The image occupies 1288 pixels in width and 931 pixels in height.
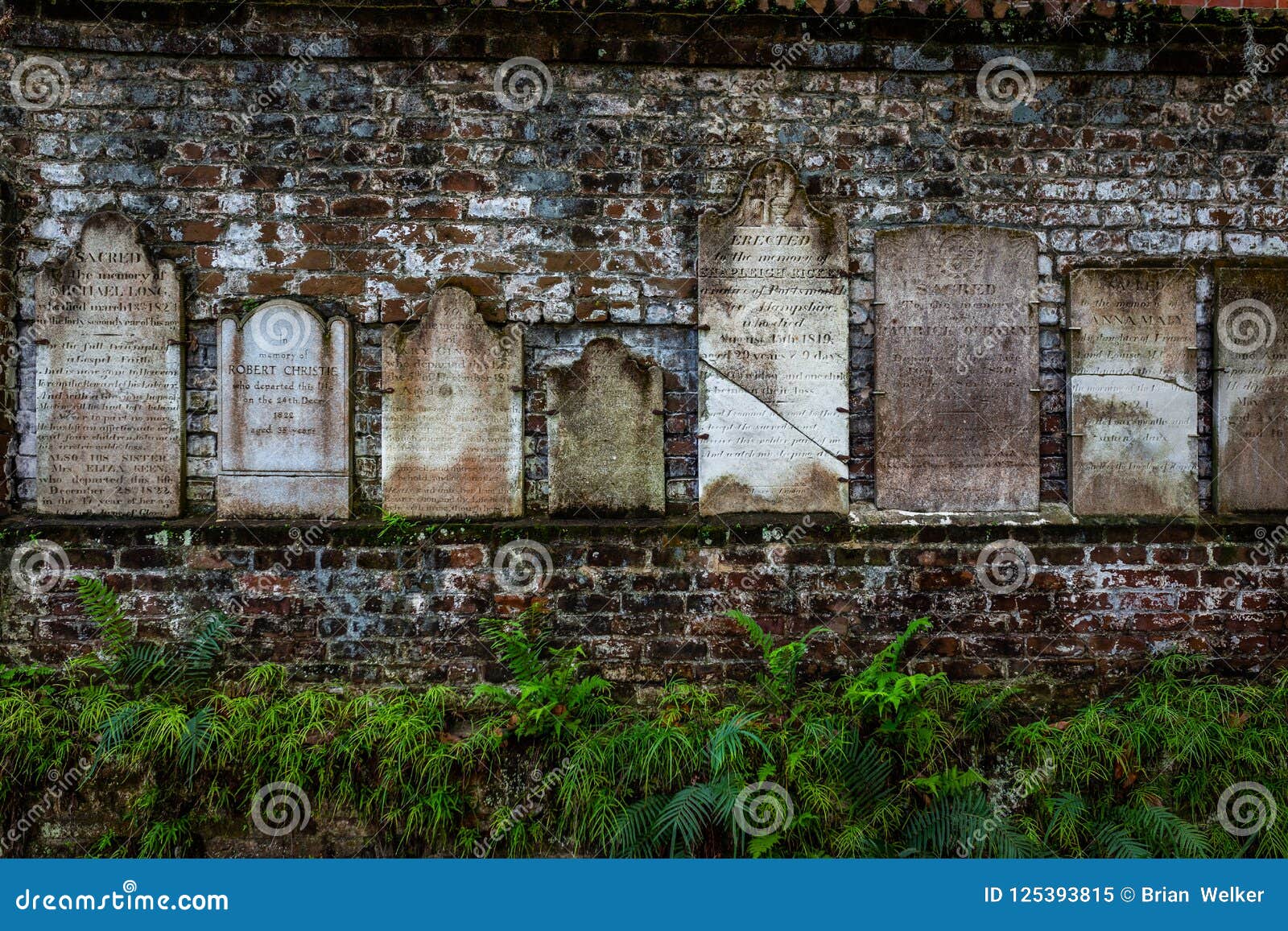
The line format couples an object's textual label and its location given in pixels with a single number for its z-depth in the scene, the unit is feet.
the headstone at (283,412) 12.58
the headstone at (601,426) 12.75
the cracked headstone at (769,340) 12.75
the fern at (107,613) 11.84
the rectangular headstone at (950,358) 12.92
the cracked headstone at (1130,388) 13.01
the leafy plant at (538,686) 11.10
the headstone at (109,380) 12.44
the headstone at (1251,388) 13.03
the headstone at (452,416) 12.65
